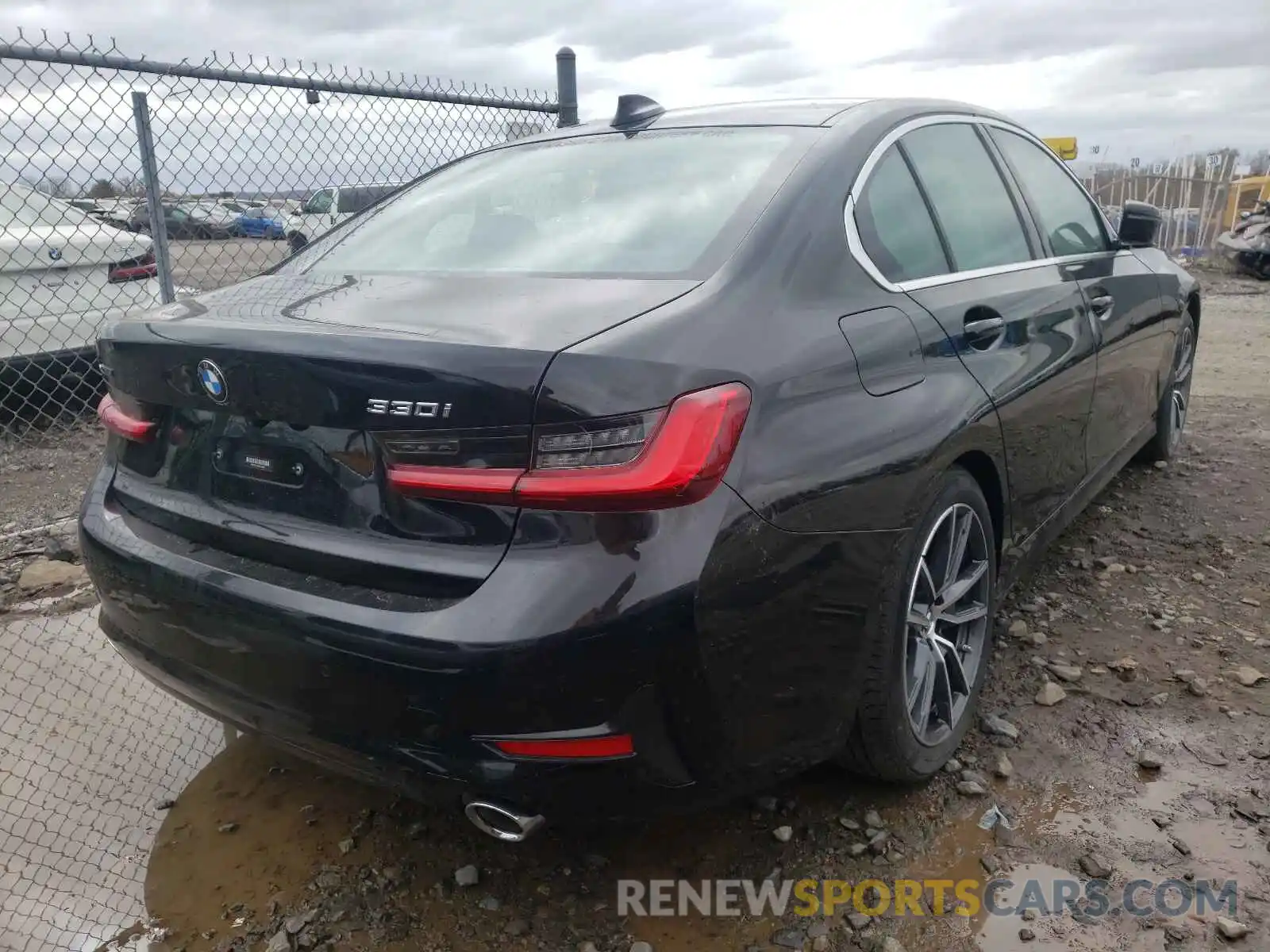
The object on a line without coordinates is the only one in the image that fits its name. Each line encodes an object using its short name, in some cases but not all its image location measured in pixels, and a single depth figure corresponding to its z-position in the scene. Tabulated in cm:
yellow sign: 1483
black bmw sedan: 158
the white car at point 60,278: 516
